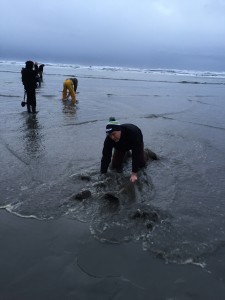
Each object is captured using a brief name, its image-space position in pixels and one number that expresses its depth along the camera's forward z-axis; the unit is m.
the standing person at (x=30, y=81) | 9.93
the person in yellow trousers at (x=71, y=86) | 12.78
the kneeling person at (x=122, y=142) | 4.51
